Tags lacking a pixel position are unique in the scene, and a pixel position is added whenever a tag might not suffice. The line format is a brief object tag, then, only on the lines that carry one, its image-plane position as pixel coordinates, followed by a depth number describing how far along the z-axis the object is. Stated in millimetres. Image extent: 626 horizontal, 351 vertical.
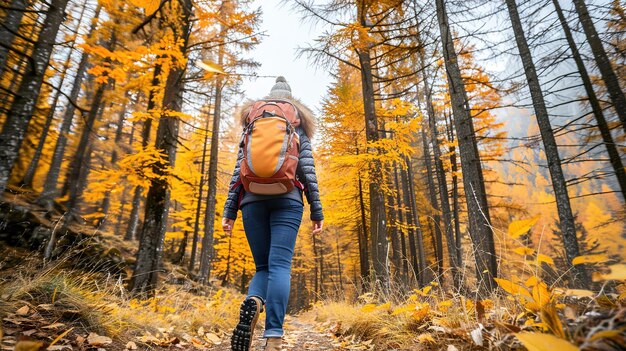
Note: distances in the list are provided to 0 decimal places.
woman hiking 2031
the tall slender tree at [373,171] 6410
